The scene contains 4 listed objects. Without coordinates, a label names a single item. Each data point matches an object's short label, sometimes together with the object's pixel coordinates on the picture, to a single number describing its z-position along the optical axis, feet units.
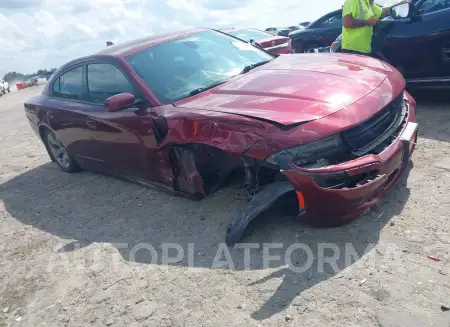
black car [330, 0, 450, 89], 17.15
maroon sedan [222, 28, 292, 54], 27.49
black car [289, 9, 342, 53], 31.73
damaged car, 9.98
